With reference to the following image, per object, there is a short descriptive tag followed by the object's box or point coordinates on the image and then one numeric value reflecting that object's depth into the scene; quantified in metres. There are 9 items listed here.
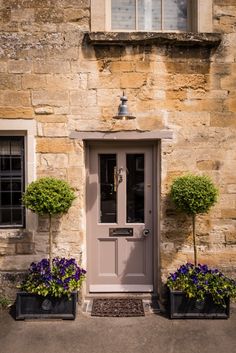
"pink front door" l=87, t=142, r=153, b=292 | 4.91
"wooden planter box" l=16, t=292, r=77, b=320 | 4.20
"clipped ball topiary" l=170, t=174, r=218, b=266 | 4.22
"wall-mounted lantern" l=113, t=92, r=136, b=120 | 4.27
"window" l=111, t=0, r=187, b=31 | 4.80
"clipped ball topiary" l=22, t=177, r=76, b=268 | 4.12
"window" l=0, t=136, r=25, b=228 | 4.75
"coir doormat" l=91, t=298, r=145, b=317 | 4.39
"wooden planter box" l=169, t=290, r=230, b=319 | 4.24
